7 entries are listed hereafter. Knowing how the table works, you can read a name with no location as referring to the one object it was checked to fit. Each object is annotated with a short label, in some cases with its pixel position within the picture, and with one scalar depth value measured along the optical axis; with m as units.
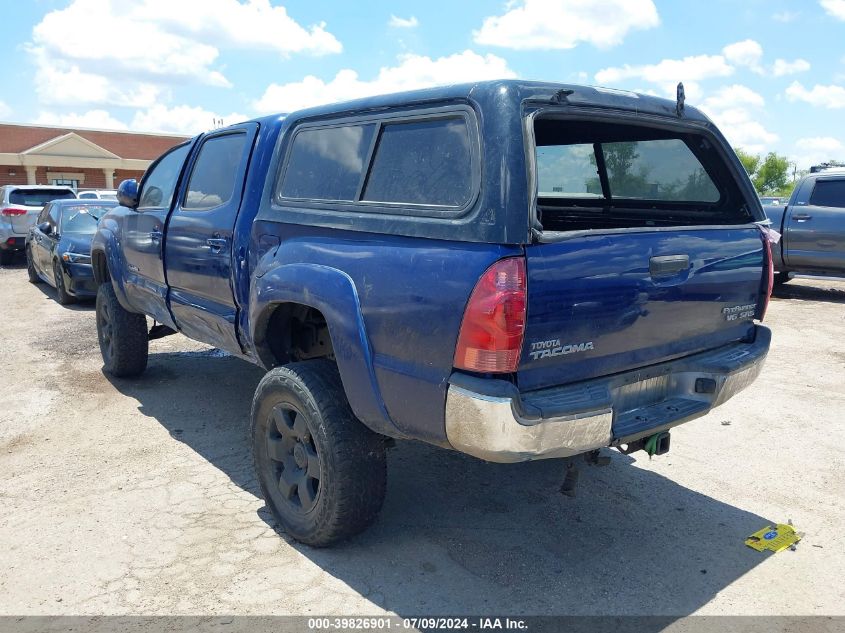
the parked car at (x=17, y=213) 15.37
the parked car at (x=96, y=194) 20.49
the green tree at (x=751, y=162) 49.92
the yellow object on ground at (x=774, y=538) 3.52
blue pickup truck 2.65
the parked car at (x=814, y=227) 10.57
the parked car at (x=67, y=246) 10.12
